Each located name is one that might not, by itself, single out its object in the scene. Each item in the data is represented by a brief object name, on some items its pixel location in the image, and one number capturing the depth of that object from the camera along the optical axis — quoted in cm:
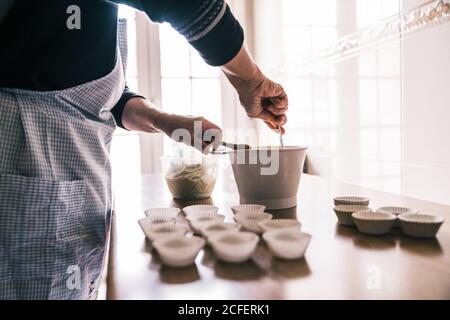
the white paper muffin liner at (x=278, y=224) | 58
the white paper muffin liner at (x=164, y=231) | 55
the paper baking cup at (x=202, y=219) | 61
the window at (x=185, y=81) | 281
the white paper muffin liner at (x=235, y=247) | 49
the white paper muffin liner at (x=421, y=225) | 56
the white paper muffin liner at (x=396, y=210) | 66
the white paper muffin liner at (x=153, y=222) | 60
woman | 68
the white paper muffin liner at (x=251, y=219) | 62
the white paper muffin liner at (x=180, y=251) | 48
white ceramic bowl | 79
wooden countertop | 41
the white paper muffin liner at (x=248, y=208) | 72
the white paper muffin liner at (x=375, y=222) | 59
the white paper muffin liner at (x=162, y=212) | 72
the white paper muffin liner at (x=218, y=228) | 57
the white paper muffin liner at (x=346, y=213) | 66
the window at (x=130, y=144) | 273
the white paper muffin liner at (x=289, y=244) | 50
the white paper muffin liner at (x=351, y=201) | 73
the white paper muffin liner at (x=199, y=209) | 72
